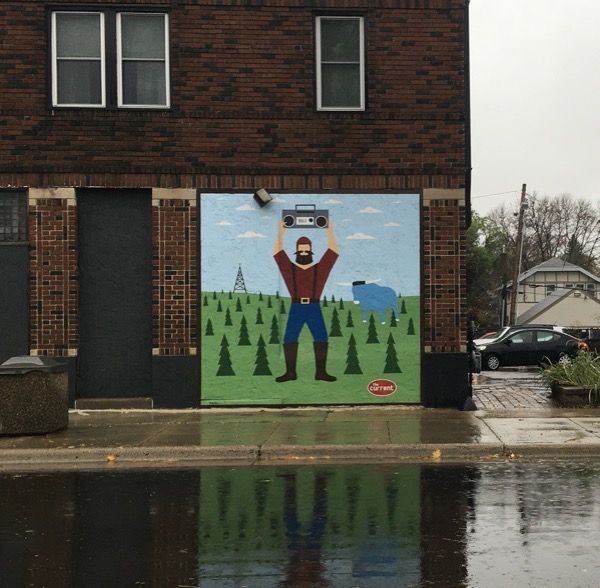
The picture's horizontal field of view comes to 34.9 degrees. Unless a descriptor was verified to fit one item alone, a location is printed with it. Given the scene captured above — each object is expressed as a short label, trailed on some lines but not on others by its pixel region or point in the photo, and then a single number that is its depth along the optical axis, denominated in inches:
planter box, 587.5
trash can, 488.1
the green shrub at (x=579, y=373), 592.1
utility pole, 1964.3
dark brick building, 592.4
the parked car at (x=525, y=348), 1189.7
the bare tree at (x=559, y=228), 3796.8
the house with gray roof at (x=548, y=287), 2556.6
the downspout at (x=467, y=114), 622.5
